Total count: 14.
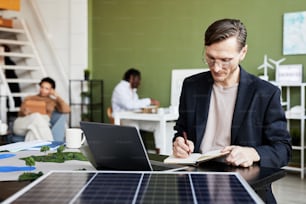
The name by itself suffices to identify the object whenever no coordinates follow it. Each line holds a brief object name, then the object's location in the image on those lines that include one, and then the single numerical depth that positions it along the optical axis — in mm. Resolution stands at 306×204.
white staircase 6752
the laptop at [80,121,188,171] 1266
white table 4871
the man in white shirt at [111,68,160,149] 5883
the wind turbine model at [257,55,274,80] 5234
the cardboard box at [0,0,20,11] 6641
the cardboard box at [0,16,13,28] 7129
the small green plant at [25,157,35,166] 1436
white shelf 4773
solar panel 936
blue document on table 2014
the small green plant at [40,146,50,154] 1823
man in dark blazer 1621
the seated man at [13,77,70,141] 4840
